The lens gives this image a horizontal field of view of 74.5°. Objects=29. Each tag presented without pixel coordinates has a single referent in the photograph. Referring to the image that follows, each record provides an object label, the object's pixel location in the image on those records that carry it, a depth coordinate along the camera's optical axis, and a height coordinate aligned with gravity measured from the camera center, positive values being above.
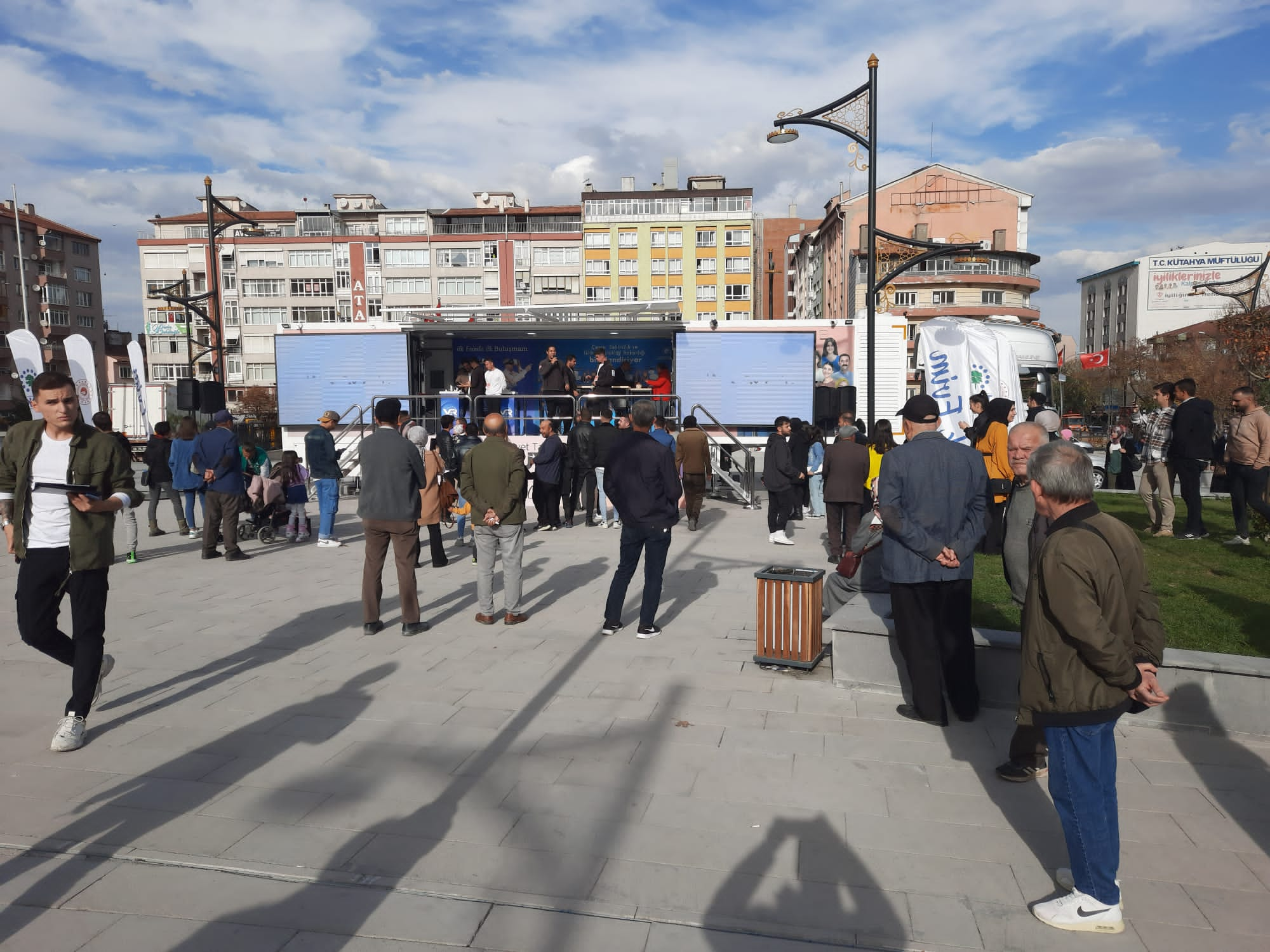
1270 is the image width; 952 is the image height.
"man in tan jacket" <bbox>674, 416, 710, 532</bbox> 12.73 -0.97
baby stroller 11.78 -1.45
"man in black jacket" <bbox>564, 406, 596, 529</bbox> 13.05 -0.93
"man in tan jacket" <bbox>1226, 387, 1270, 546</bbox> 8.85 -0.68
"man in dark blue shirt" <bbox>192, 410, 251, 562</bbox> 10.30 -0.89
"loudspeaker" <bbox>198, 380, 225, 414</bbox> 16.06 +0.24
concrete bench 4.52 -1.61
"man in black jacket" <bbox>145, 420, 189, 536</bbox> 12.02 -0.85
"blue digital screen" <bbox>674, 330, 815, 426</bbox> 17.75 +0.64
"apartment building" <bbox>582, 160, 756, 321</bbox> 70.06 +13.15
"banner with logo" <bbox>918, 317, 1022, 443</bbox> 15.55 +0.59
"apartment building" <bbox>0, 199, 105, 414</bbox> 75.75 +12.52
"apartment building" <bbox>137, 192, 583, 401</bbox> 72.19 +12.51
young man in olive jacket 4.50 -0.62
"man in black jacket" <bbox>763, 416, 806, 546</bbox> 10.66 -1.03
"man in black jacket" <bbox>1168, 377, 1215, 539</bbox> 9.16 -0.42
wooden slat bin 5.82 -1.53
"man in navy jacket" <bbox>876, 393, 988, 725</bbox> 4.68 -0.85
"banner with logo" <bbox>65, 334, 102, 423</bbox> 15.03 +0.81
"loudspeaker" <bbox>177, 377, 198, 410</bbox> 16.06 +0.31
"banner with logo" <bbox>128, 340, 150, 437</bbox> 18.41 +0.98
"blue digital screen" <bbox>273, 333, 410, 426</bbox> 18.39 +0.81
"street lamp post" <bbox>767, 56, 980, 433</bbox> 11.35 +3.72
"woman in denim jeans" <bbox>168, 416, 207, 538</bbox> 11.43 -0.71
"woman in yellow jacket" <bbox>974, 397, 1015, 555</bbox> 7.65 -0.40
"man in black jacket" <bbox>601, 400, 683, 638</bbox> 6.64 -0.79
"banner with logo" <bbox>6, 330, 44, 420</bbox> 15.53 +1.09
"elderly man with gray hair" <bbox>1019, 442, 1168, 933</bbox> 2.77 -0.89
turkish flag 34.72 +1.53
